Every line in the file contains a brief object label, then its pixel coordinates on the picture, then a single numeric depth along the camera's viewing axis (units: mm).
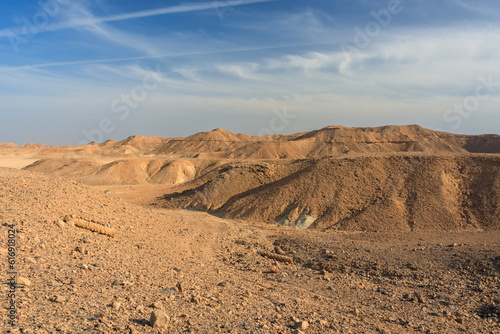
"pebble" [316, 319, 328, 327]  5780
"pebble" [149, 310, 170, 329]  4934
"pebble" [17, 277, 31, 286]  5320
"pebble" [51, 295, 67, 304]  5098
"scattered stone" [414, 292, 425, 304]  7778
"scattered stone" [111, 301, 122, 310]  5280
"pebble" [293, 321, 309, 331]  5492
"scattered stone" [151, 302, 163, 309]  5588
